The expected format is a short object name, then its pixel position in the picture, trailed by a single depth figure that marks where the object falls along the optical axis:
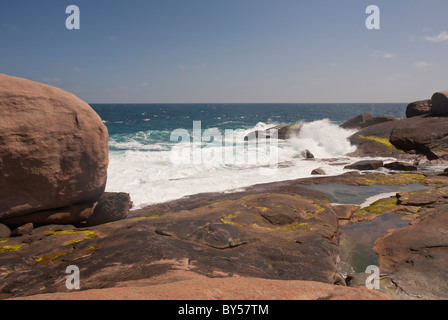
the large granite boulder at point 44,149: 5.39
